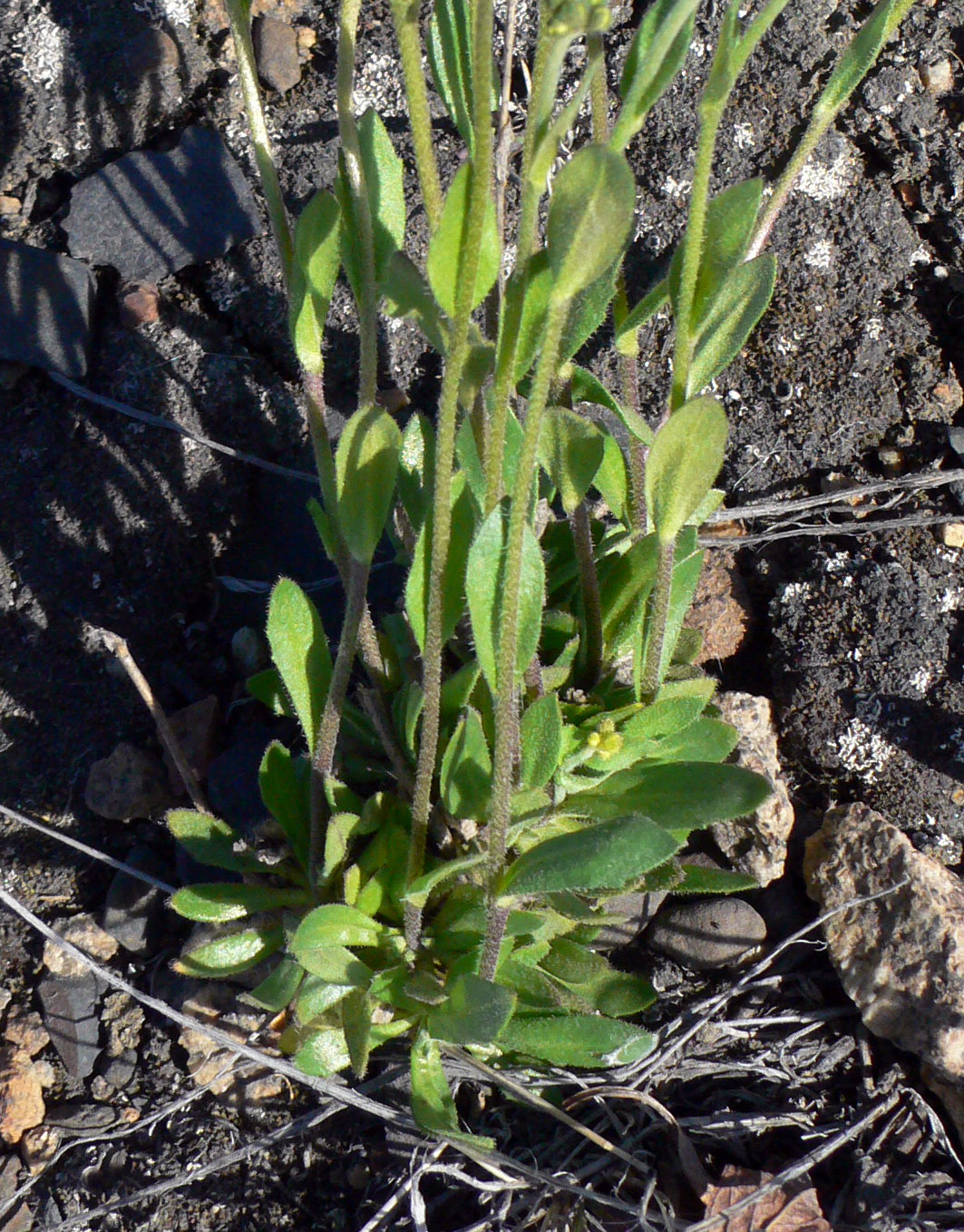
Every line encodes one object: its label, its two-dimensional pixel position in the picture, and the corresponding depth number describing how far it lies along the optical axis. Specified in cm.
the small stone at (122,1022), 40
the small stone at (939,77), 43
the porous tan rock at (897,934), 38
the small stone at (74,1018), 40
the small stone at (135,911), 40
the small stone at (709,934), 39
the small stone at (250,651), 42
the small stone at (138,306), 42
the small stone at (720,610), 42
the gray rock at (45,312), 42
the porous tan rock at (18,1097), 40
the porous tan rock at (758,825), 40
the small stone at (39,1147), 39
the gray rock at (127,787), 41
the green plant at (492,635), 33
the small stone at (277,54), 43
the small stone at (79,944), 40
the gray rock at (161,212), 42
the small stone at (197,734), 41
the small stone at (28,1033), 40
